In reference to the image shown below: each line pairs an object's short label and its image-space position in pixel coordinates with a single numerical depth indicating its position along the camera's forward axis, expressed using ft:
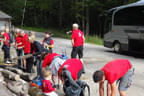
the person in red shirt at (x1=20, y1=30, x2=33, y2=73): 27.14
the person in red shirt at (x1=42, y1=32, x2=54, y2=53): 28.30
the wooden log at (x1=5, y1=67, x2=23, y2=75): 25.88
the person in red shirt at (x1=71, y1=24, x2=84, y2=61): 29.76
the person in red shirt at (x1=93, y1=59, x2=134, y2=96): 13.44
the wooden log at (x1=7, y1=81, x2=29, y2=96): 19.63
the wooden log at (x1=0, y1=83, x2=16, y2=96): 17.66
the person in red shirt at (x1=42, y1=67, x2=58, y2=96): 15.99
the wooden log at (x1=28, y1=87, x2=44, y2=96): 18.60
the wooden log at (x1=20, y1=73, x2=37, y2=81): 24.54
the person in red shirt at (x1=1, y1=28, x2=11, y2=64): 32.54
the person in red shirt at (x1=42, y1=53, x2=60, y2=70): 18.71
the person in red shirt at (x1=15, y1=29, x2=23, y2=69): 30.35
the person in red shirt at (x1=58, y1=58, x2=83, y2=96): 15.56
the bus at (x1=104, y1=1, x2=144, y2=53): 44.42
